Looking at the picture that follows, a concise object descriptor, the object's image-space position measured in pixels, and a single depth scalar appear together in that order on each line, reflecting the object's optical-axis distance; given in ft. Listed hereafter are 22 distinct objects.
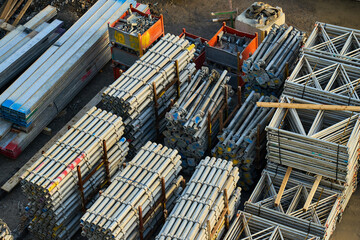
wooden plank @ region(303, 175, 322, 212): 68.69
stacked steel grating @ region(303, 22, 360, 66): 78.48
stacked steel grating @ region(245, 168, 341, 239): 68.28
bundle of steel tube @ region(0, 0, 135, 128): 84.53
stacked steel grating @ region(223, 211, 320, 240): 67.36
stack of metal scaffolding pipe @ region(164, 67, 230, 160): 77.36
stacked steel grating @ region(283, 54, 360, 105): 73.51
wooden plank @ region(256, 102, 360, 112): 71.20
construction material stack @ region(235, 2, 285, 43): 96.07
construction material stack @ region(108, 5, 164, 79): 88.58
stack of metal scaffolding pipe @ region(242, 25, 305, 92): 81.82
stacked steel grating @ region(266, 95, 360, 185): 67.97
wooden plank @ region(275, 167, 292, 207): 69.41
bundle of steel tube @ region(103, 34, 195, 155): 78.28
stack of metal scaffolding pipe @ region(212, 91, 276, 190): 75.82
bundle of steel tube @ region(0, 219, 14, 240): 66.85
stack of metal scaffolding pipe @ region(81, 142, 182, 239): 65.82
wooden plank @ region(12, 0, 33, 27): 103.81
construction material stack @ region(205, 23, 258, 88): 88.74
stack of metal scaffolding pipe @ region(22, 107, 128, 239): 70.08
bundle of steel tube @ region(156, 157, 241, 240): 64.75
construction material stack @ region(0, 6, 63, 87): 93.20
